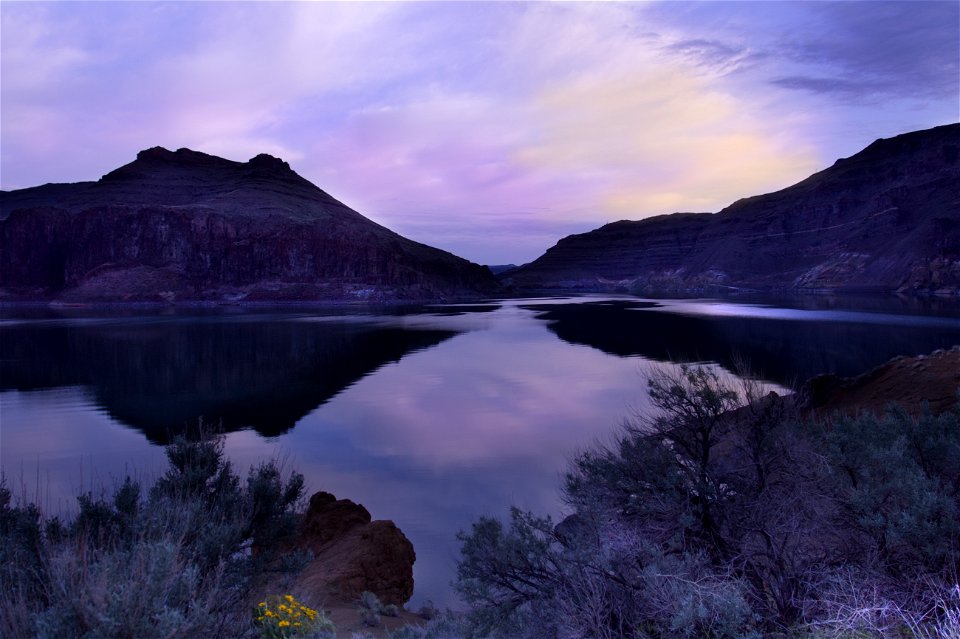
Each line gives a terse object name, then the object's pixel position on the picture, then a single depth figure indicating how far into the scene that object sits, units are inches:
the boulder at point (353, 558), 342.0
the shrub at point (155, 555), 133.9
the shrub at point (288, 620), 224.1
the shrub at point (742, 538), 164.4
